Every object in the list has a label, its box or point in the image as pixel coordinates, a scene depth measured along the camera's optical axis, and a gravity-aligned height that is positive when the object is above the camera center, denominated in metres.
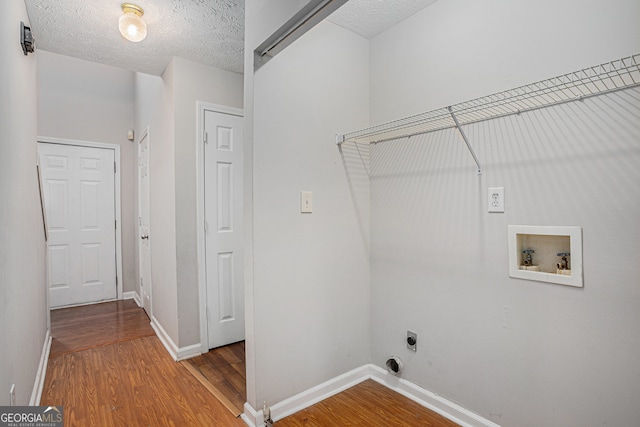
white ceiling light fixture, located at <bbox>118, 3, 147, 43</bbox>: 1.95 +1.16
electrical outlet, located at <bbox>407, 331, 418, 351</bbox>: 1.97 -0.82
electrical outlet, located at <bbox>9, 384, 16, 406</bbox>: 1.29 -0.76
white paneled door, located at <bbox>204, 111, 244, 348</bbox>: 2.73 -0.15
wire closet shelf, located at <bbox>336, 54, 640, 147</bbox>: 1.22 +0.48
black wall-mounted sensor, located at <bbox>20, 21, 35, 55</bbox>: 1.74 +0.96
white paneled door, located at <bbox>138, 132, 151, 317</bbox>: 3.50 -0.14
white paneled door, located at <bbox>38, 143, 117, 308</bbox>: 3.93 -0.13
